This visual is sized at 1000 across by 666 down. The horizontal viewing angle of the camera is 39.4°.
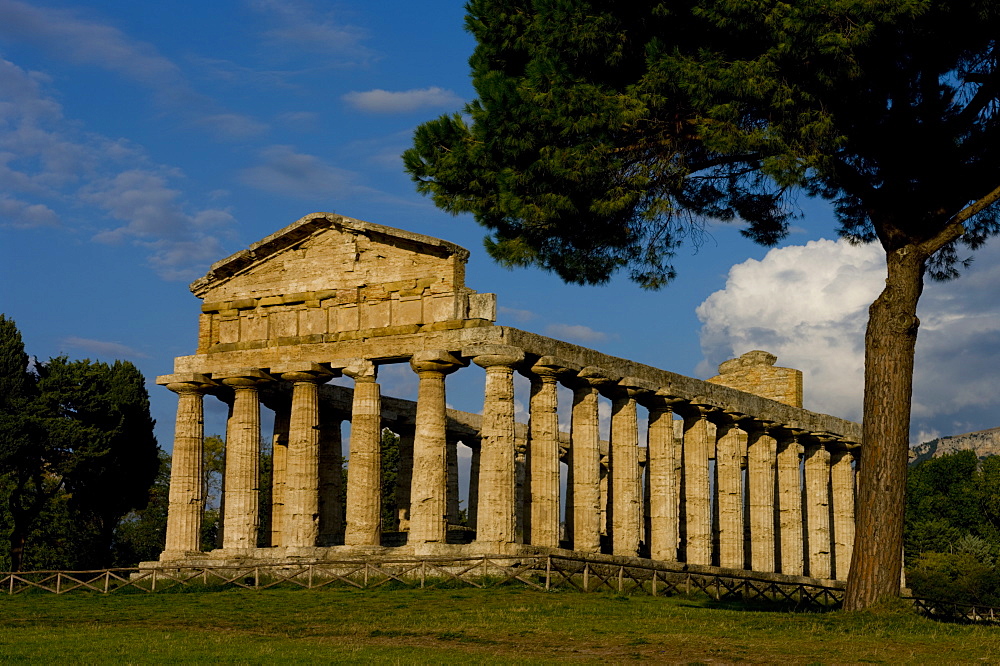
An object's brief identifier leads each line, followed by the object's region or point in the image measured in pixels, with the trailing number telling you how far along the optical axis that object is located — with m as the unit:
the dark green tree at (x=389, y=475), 65.69
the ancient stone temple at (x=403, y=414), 36.91
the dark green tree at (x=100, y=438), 52.44
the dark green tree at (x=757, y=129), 25.48
